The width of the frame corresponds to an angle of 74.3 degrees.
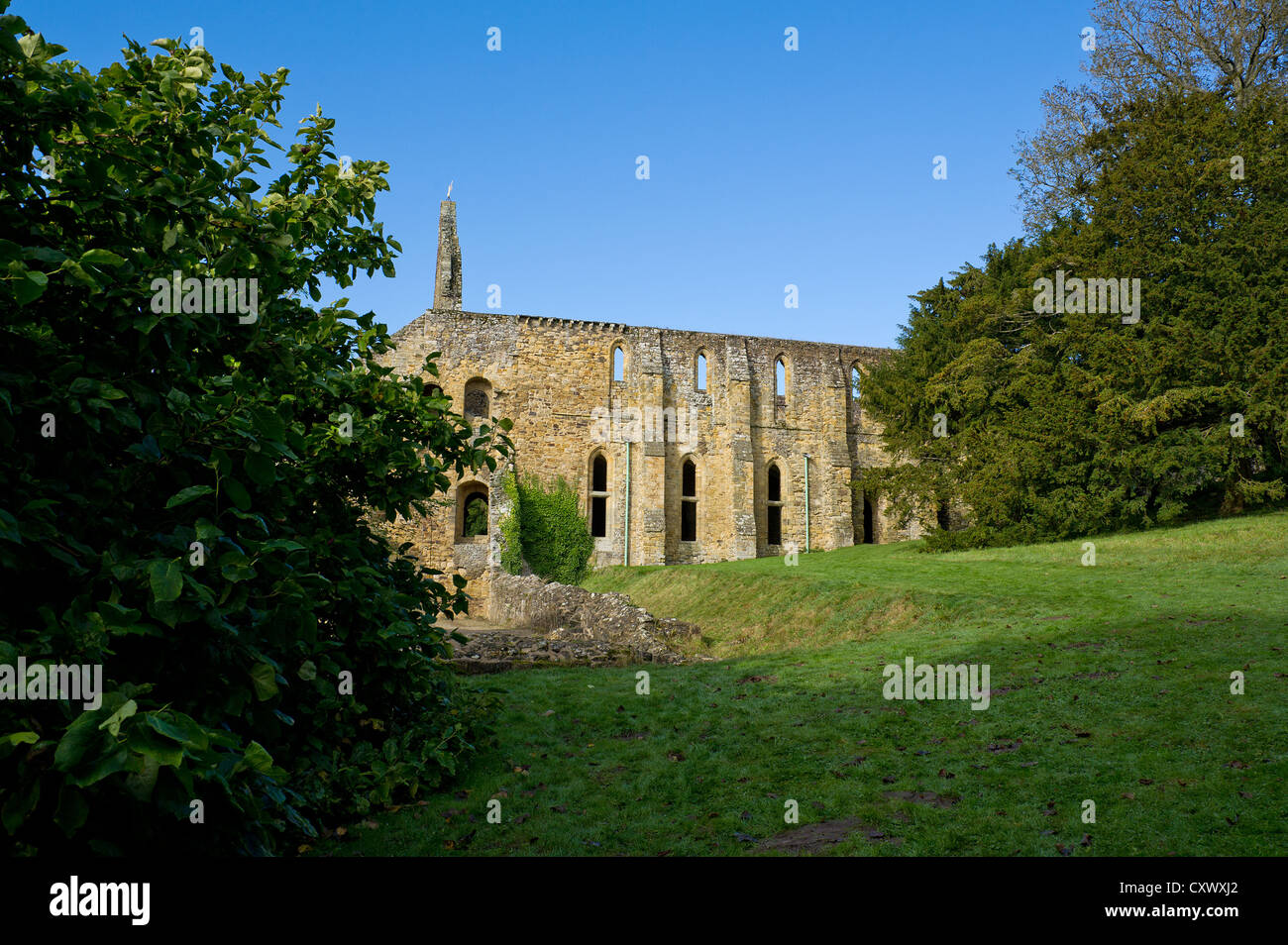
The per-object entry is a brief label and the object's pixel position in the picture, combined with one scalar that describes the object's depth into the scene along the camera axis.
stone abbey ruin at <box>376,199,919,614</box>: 34.56
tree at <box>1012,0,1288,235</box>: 25.52
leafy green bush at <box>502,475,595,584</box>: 33.09
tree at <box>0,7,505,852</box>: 3.08
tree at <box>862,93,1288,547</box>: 19.72
